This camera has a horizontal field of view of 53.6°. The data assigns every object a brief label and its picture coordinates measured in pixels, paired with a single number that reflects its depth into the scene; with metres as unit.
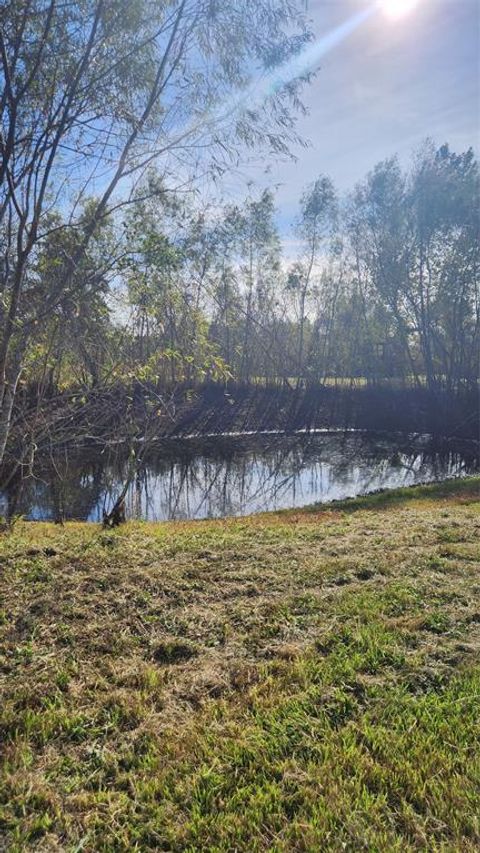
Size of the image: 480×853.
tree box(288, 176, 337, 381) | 29.41
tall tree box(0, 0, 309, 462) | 4.35
